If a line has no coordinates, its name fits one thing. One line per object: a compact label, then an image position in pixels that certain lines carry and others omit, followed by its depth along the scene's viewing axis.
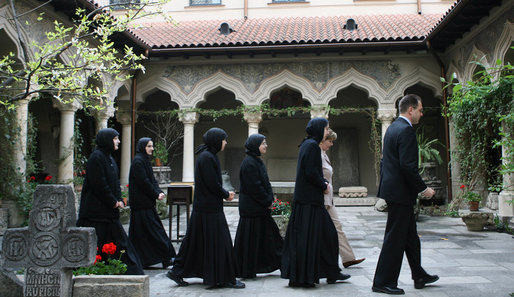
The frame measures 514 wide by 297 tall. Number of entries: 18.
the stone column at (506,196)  7.94
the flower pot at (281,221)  6.19
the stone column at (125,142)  12.52
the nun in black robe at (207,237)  4.20
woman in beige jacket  4.89
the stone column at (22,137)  7.94
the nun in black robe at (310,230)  4.07
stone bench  12.65
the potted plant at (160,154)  11.94
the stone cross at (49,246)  3.12
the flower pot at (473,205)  8.28
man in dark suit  3.77
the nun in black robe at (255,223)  4.58
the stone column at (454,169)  11.12
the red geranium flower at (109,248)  3.91
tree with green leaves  3.69
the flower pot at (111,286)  3.17
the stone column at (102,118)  11.07
